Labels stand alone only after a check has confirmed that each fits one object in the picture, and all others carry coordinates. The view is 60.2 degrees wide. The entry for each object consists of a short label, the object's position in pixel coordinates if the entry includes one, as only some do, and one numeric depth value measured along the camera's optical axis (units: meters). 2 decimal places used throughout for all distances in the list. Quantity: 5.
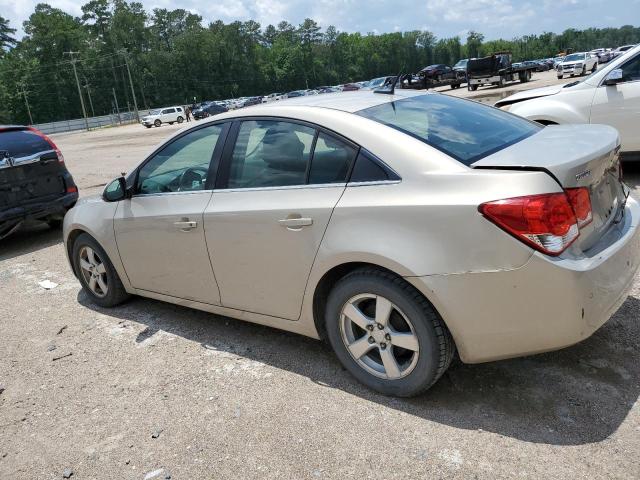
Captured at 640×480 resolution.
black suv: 7.10
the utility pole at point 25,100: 94.15
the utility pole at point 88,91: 101.86
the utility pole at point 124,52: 98.97
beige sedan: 2.50
